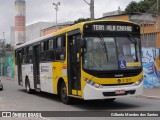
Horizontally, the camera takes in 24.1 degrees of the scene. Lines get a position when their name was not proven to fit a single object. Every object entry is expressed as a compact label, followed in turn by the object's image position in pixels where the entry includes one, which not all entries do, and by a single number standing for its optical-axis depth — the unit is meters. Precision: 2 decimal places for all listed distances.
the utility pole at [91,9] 25.78
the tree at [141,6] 65.06
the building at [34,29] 92.25
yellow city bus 13.17
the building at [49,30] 62.12
